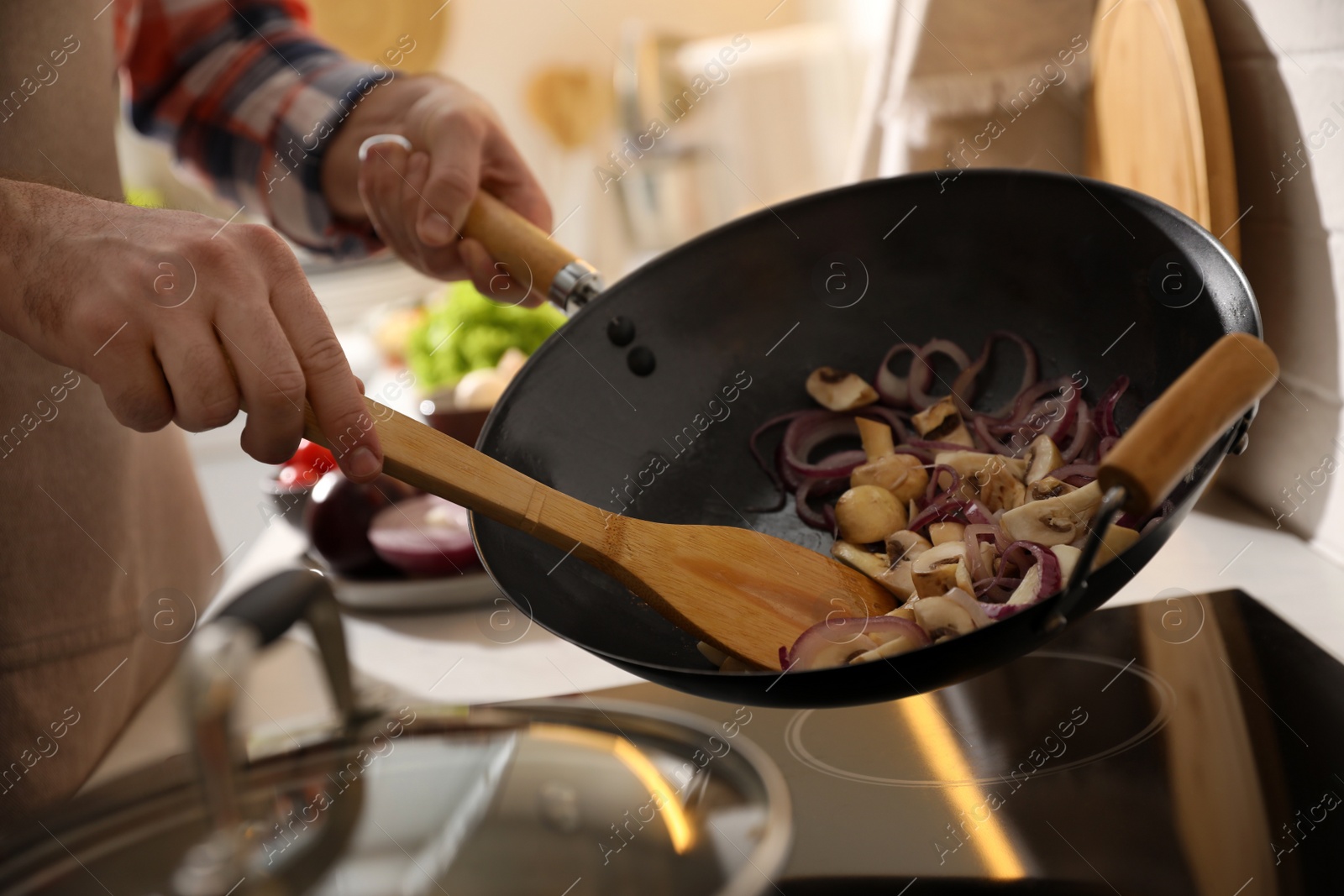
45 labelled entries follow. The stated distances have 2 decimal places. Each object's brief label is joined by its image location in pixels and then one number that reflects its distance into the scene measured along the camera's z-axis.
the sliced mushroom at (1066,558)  0.49
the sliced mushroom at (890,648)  0.46
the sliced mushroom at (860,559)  0.58
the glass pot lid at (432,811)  0.51
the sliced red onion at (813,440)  0.68
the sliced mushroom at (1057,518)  0.52
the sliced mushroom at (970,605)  0.48
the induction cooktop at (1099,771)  0.47
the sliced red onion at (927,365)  0.69
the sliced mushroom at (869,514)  0.60
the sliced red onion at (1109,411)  0.60
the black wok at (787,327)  0.57
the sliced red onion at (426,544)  0.88
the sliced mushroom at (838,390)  0.69
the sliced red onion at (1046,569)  0.50
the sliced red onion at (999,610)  0.49
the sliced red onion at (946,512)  0.59
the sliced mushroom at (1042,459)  0.58
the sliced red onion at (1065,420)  0.61
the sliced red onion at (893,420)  0.69
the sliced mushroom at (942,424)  0.66
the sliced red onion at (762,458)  0.69
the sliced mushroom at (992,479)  0.59
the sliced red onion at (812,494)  0.66
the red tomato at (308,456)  1.24
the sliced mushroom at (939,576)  0.52
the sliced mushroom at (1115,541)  0.47
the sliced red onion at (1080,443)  0.59
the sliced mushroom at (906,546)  0.58
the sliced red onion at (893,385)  0.70
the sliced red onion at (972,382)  0.67
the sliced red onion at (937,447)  0.65
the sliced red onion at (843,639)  0.48
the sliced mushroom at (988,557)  0.54
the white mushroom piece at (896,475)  0.62
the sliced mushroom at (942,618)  0.48
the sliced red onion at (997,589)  0.53
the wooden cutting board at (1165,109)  0.71
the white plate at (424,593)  0.89
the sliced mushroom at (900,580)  0.56
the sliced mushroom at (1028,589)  0.50
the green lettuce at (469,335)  1.62
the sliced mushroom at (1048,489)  0.54
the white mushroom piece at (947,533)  0.57
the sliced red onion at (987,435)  0.65
